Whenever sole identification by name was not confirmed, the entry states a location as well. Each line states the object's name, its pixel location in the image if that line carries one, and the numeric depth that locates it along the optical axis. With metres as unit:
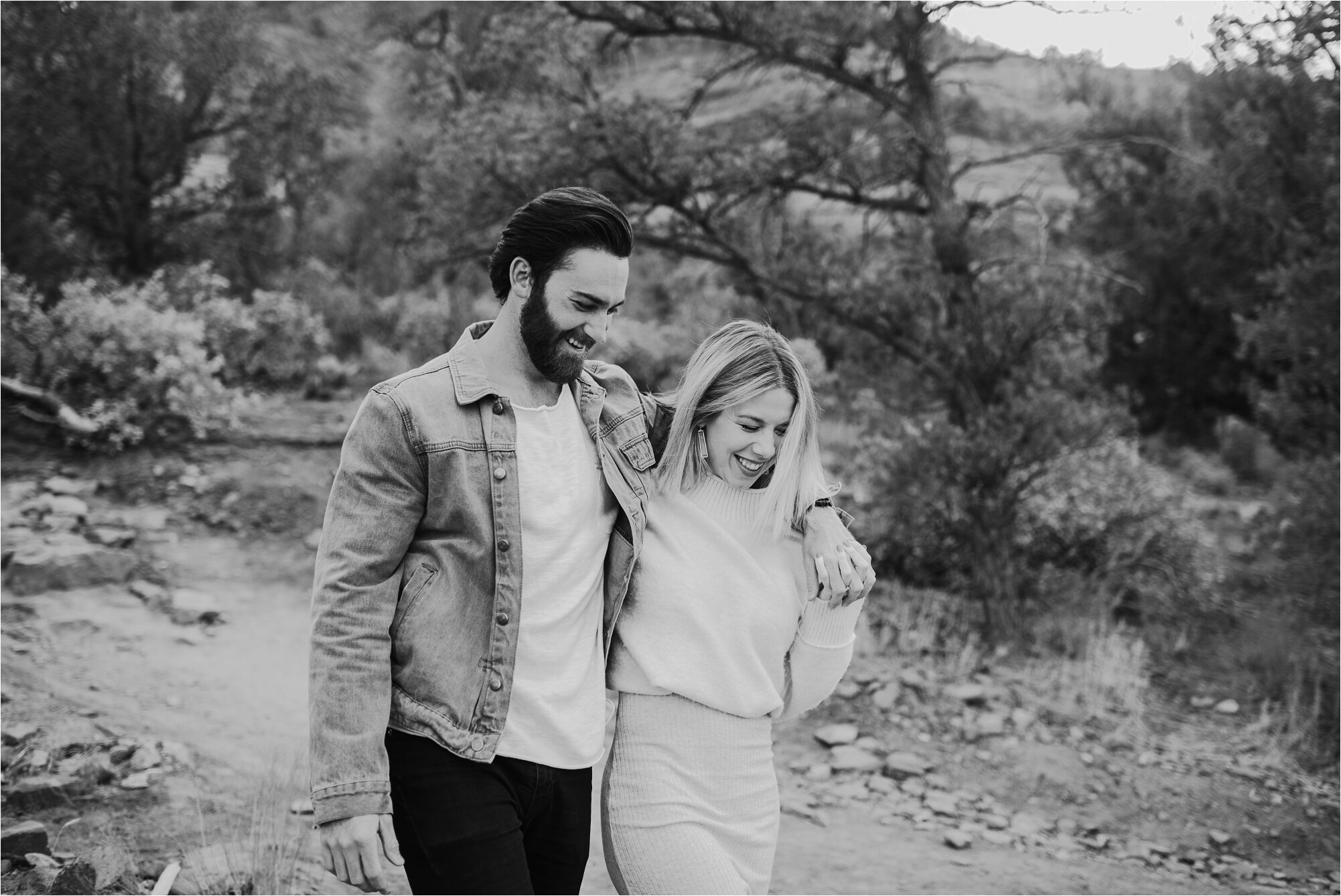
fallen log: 8.20
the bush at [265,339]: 10.62
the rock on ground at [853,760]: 5.76
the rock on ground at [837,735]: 6.00
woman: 2.26
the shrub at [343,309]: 13.28
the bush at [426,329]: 12.52
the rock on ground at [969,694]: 6.57
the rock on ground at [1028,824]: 5.21
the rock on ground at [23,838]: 3.36
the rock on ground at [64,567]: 6.21
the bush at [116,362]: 8.52
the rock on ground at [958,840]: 4.95
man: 1.90
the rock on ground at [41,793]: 3.83
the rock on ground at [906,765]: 5.77
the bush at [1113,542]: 8.49
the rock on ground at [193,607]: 6.36
